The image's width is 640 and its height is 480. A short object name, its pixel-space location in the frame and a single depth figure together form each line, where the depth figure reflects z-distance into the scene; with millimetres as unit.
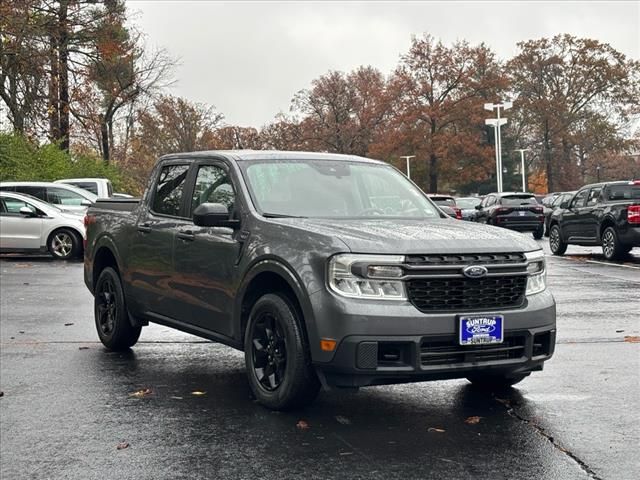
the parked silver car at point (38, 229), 20938
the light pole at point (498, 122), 56525
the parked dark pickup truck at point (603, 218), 18953
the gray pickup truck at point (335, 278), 5516
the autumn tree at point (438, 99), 73562
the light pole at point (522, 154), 79250
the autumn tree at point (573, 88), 73875
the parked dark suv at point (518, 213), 30391
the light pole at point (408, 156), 74769
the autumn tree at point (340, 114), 81000
